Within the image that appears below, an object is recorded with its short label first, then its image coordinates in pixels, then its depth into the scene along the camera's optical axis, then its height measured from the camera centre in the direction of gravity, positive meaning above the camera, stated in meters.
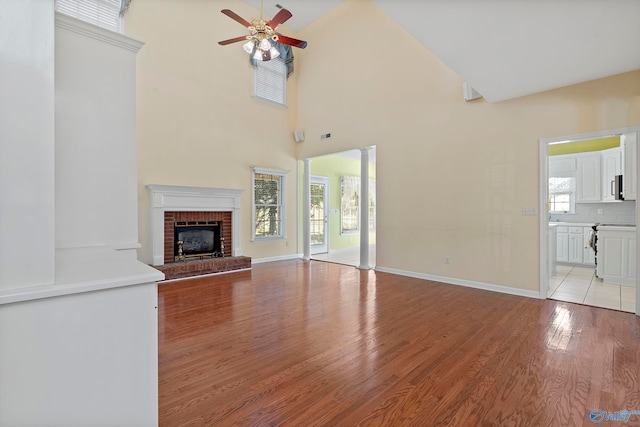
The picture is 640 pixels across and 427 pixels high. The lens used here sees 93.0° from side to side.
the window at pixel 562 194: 6.55 +0.36
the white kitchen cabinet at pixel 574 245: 6.00 -0.71
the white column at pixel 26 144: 1.07 +0.25
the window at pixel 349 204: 8.84 +0.21
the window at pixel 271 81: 6.75 +3.00
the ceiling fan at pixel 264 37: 3.83 +2.39
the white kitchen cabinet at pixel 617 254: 4.50 -0.66
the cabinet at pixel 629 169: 4.34 +0.63
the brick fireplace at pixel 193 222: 5.11 -0.19
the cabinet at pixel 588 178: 6.05 +0.66
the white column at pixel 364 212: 6.01 -0.02
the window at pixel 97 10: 4.70 +3.21
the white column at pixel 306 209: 7.20 +0.04
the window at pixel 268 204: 6.71 +0.17
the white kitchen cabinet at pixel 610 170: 5.69 +0.78
